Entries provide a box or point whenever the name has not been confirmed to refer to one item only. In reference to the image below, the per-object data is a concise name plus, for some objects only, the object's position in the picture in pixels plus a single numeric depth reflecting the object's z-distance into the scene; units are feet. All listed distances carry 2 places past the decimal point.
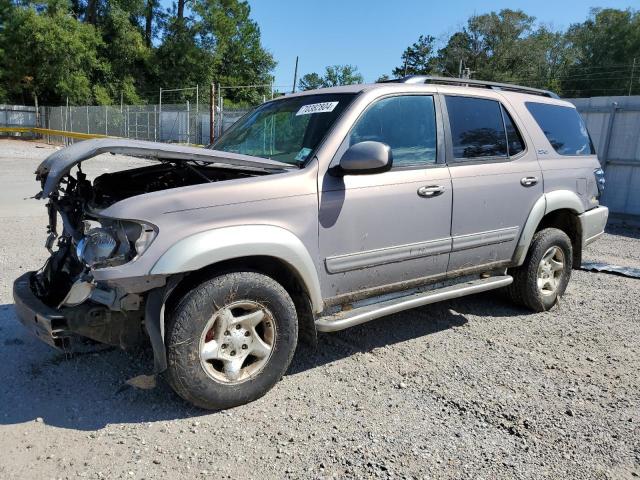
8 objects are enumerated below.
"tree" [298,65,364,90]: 222.69
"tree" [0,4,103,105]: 135.44
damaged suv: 10.07
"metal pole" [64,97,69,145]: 135.33
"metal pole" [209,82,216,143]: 64.11
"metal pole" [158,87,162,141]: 107.34
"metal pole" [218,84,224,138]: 83.99
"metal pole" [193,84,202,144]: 96.19
